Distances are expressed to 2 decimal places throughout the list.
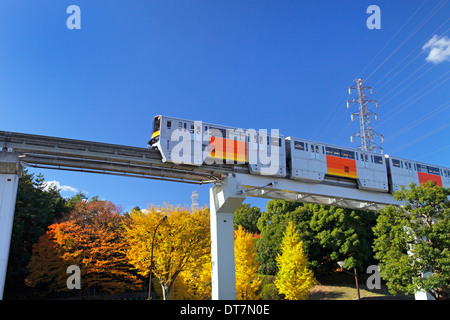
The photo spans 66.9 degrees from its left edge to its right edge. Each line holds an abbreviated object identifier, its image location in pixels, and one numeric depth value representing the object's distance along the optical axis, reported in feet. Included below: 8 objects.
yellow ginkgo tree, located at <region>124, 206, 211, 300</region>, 97.45
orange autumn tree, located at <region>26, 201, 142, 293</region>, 107.04
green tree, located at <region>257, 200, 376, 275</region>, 143.02
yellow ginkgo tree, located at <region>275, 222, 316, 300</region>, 108.99
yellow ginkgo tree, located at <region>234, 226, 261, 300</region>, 113.39
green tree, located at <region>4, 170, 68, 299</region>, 113.50
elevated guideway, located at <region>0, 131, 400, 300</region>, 61.16
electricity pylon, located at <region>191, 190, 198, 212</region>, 293.96
